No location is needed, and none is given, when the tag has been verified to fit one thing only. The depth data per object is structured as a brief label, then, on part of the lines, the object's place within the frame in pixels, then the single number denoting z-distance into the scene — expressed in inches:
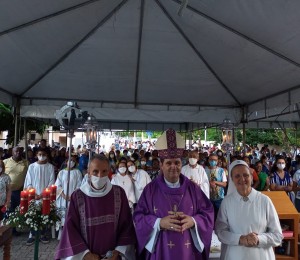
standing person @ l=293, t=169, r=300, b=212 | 241.4
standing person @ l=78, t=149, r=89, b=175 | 355.1
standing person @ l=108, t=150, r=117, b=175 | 391.4
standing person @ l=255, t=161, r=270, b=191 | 255.8
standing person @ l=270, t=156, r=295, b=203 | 251.4
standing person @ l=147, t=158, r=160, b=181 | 315.6
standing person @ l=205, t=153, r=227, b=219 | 249.6
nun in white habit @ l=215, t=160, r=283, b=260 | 98.4
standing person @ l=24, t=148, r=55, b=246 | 237.8
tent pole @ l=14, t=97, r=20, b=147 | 320.2
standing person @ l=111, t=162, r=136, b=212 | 258.7
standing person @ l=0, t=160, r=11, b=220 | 210.1
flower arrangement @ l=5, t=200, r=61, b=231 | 130.8
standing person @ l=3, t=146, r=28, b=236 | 249.9
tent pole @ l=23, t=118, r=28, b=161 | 364.5
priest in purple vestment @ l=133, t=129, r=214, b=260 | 96.2
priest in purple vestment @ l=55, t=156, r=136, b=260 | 99.0
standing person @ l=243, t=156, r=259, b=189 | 253.9
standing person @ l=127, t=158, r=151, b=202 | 263.6
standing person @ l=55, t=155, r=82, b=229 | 241.1
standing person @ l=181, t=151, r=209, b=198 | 238.4
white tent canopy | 190.9
